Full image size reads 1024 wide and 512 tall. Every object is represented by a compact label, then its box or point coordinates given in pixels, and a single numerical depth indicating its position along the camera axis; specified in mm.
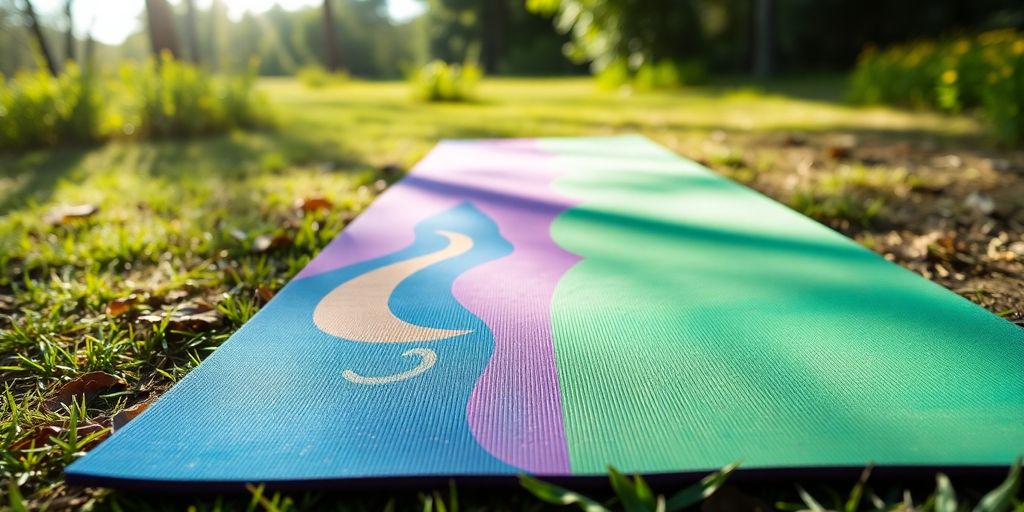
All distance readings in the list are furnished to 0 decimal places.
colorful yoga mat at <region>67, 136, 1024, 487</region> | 811
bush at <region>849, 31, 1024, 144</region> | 3219
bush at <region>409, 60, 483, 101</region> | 7770
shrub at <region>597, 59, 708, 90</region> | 9570
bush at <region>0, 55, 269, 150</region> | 4301
